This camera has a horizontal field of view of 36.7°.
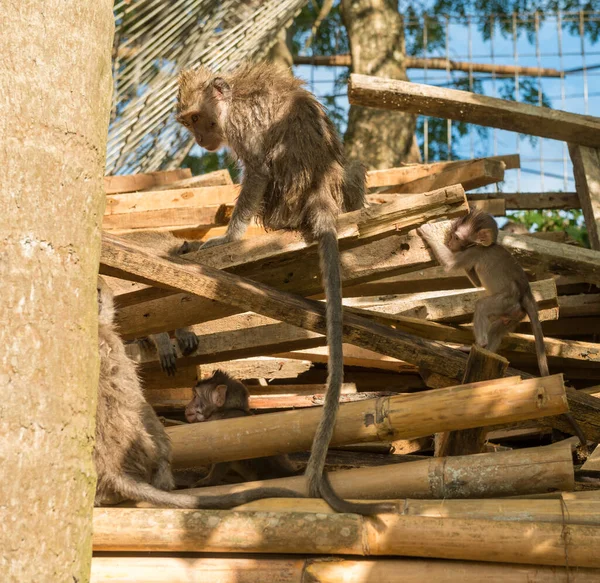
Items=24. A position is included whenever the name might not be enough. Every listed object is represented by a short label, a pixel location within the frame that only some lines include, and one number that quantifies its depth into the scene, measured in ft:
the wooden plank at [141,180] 27.61
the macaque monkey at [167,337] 20.04
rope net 32.04
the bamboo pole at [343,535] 13.39
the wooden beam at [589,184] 26.18
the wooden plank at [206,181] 26.94
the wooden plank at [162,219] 24.47
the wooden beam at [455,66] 44.86
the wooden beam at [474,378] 17.67
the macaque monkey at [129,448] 15.61
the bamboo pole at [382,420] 15.47
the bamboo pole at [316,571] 13.61
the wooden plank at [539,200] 29.78
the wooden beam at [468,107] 24.35
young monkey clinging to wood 21.76
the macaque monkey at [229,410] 19.44
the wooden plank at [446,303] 22.20
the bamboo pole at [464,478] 15.47
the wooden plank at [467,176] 25.23
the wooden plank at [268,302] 16.93
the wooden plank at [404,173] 27.26
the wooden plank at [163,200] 24.81
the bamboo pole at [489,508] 14.19
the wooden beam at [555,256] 21.83
